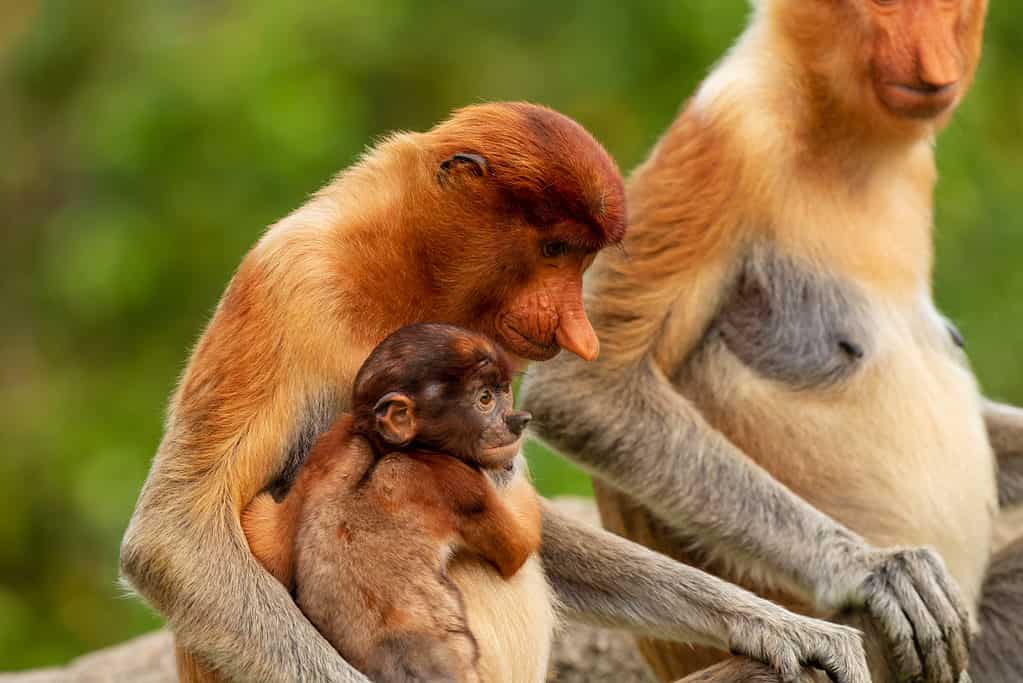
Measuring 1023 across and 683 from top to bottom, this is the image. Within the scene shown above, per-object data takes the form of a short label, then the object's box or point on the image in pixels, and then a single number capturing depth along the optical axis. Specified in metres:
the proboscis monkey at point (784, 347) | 8.88
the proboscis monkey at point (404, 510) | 6.50
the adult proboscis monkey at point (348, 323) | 6.59
